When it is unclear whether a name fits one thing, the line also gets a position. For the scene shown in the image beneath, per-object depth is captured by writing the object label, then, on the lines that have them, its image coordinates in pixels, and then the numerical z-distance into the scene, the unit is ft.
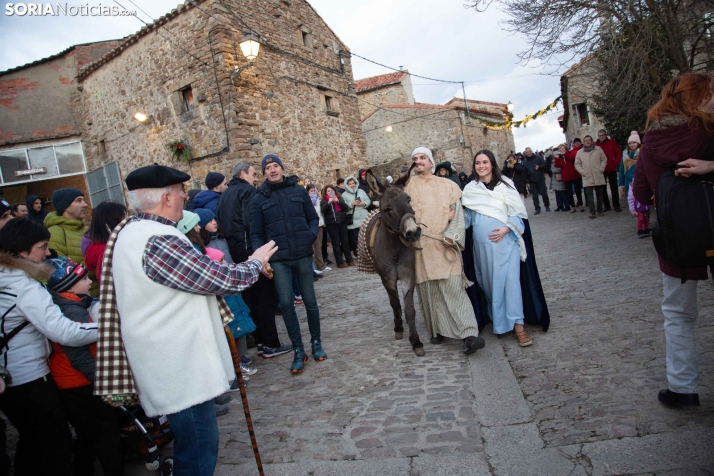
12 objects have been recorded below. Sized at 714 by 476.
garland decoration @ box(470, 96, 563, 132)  77.15
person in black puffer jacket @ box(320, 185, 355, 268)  35.96
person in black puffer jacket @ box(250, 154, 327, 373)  15.06
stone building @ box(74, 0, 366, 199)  43.32
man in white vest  6.79
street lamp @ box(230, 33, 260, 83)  39.81
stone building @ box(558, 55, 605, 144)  100.63
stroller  10.45
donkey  14.51
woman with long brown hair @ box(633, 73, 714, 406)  8.54
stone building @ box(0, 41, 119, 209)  50.31
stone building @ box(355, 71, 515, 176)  98.89
